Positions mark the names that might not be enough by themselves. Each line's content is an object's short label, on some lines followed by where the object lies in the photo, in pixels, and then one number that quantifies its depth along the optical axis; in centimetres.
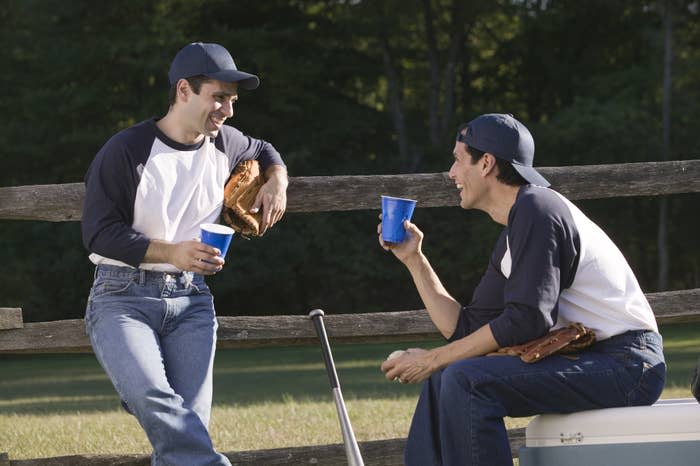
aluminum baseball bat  529
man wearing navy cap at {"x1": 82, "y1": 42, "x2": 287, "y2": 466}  527
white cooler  457
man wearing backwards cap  483
